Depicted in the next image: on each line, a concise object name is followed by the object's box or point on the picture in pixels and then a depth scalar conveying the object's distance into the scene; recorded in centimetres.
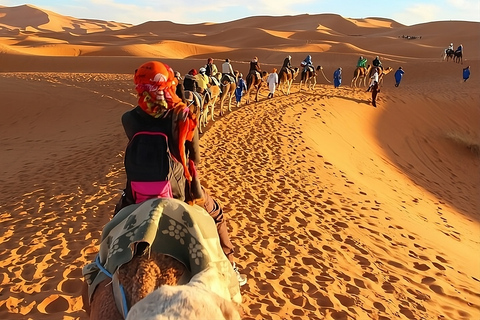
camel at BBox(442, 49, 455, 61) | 3209
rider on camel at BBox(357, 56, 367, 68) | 2166
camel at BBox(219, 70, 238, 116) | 1330
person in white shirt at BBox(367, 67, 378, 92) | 1745
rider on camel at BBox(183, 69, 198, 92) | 919
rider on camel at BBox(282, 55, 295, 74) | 1708
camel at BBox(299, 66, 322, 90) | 1866
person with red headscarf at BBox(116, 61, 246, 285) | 245
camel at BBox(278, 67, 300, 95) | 1706
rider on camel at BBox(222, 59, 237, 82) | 1349
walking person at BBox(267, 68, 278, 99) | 1622
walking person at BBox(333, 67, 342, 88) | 2151
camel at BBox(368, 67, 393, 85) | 2130
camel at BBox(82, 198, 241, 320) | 173
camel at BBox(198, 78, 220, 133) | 1163
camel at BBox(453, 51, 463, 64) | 3092
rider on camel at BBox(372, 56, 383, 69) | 2141
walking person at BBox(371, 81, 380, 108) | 1781
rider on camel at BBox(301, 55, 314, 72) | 1848
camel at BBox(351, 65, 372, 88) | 2164
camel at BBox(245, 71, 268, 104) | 1520
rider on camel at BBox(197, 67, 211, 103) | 1015
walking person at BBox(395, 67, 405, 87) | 2362
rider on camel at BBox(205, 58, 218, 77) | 1303
